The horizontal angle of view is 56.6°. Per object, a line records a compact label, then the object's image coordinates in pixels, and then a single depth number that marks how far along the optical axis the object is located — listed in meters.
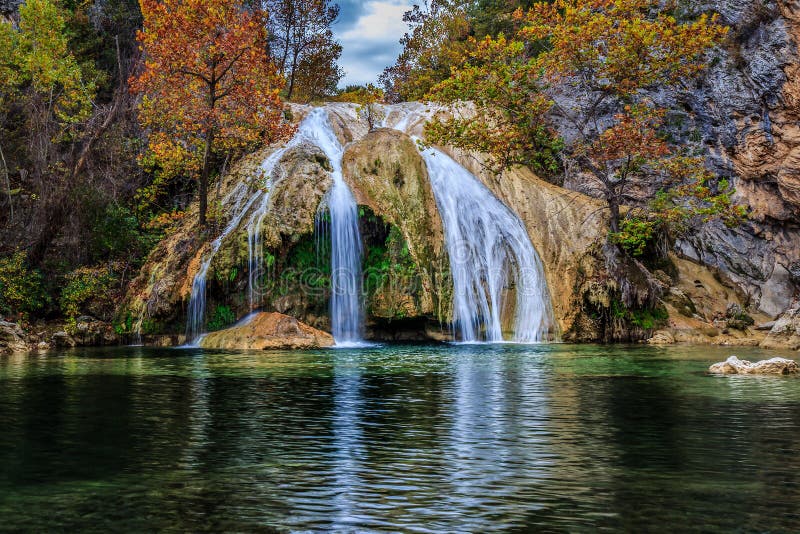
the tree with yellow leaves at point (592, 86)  25.11
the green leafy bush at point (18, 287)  23.36
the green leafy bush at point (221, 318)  22.77
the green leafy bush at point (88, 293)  24.05
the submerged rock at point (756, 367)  13.96
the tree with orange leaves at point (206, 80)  24.25
